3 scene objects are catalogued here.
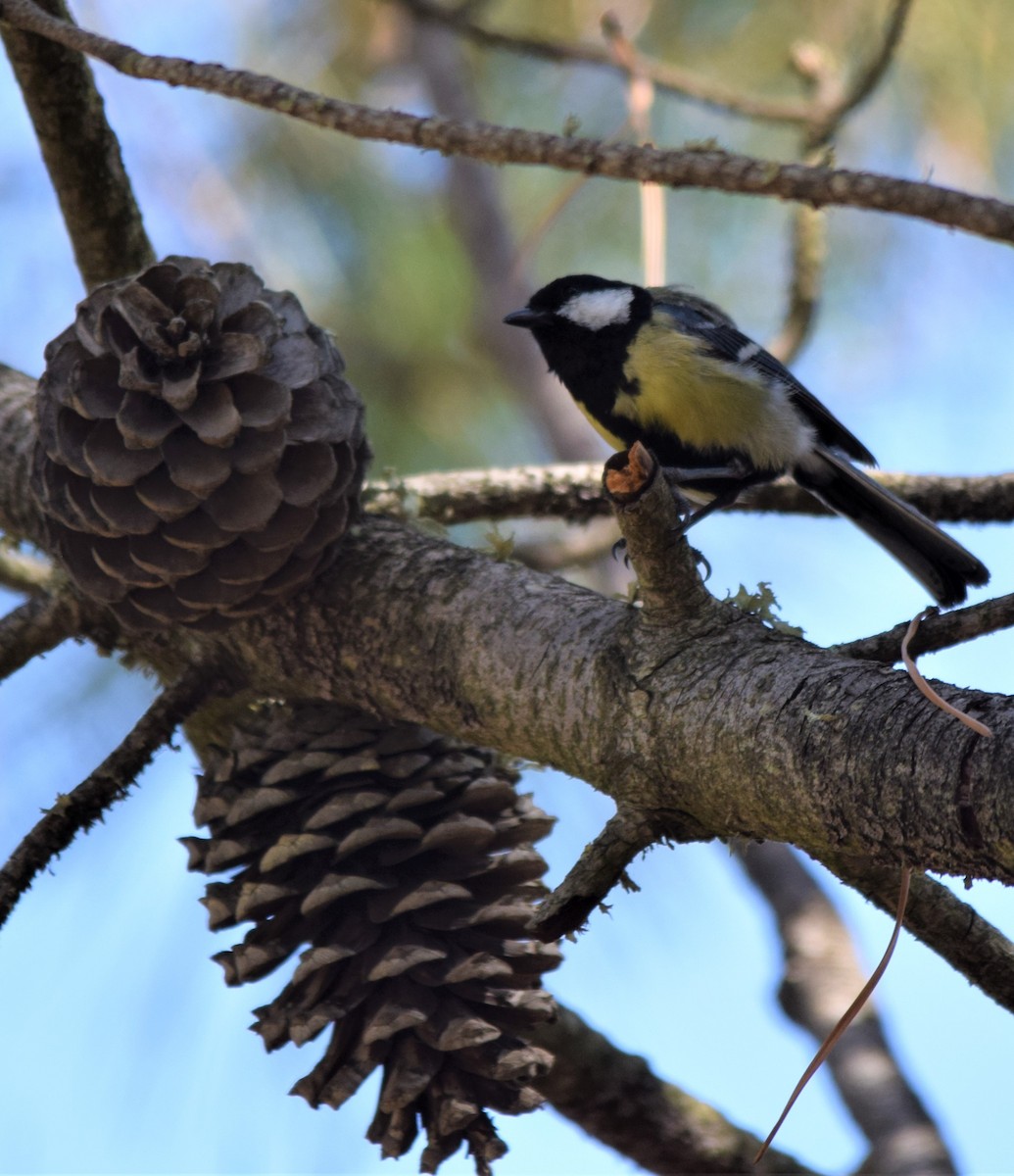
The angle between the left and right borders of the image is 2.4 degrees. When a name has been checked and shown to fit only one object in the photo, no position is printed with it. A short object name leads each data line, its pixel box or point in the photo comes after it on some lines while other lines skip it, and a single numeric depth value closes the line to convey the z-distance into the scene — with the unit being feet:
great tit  18.26
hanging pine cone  17.73
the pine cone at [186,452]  17.83
